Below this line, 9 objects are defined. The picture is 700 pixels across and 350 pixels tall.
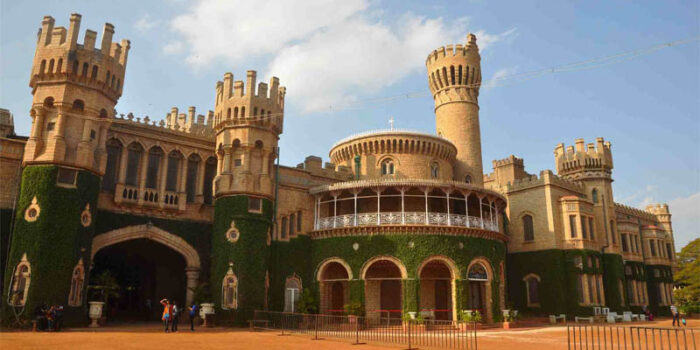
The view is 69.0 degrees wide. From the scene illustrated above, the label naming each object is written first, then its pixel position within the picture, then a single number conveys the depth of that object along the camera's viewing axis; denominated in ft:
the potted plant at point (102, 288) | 86.35
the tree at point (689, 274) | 167.12
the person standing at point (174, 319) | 77.66
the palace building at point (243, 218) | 82.58
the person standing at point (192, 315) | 79.97
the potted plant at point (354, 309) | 96.22
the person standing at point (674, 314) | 110.61
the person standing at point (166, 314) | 76.13
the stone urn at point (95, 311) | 83.07
